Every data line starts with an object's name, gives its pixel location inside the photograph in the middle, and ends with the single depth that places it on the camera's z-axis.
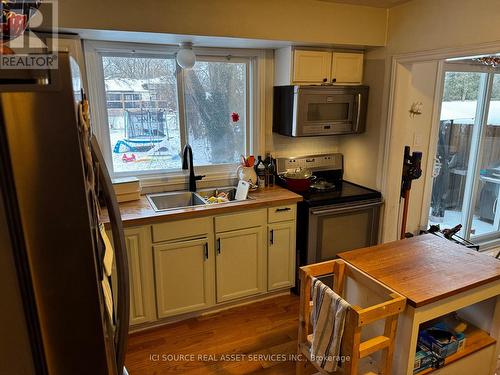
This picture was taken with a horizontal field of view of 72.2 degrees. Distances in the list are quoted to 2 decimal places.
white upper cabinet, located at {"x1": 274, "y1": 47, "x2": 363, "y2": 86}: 2.83
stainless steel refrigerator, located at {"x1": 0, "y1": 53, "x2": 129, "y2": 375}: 0.57
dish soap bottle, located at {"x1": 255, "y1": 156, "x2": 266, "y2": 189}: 3.12
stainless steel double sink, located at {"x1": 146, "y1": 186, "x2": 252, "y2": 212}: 2.85
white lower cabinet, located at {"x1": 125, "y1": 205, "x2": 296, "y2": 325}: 2.43
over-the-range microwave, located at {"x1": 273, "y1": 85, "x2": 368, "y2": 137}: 2.87
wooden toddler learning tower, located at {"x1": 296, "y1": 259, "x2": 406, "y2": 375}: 1.49
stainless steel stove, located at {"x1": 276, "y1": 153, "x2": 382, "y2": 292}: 2.85
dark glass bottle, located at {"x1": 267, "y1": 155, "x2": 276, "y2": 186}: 3.16
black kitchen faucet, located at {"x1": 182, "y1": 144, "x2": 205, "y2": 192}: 2.90
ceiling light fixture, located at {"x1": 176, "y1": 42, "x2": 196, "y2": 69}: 2.63
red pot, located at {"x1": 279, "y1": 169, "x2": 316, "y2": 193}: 3.03
